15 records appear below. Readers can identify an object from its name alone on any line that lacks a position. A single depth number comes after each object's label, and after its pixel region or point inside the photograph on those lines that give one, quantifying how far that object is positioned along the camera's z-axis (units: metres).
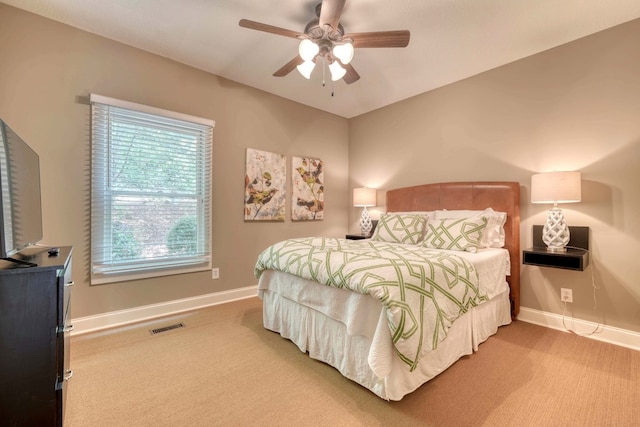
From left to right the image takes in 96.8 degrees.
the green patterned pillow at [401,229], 3.01
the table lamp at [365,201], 4.23
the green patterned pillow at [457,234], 2.59
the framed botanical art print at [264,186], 3.64
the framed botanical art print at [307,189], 4.11
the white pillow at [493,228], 2.85
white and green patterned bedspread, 1.50
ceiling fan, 1.95
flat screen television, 1.12
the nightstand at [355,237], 4.02
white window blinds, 2.64
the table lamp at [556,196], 2.41
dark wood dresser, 1.05
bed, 1.54
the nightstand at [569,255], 2.34
